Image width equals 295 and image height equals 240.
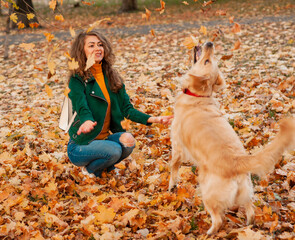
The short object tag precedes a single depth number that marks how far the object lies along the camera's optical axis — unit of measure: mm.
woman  3504
